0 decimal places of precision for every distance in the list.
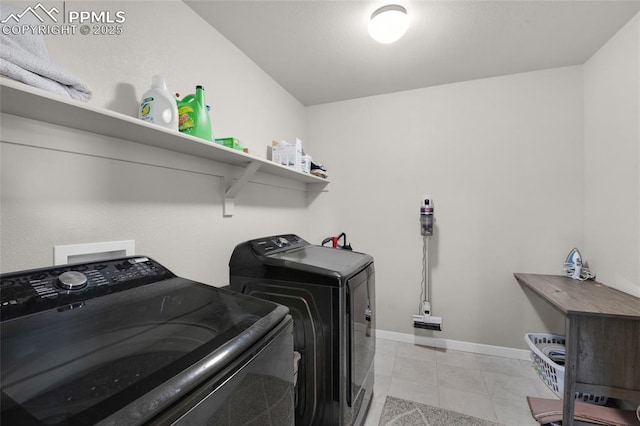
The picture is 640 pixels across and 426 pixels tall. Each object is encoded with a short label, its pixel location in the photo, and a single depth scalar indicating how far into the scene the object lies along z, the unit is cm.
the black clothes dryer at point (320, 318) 134
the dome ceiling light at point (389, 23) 158
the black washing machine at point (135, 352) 45
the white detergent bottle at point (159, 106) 119
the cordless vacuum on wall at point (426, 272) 256
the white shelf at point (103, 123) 79
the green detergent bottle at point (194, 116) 135
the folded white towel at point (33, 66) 75
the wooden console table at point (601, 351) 143
